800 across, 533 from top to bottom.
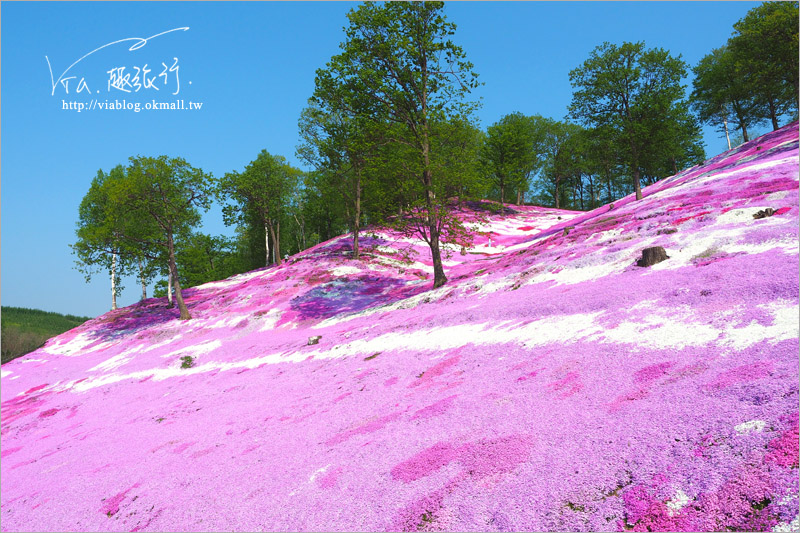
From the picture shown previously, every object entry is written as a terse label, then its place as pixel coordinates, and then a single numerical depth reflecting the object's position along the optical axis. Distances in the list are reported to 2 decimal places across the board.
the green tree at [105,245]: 33.78
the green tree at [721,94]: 53.66
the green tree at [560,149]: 79.69
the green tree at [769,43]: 32.28
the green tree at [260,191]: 49.56
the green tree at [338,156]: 38.97
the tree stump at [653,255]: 12.59
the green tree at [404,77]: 24.06
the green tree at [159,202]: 33.31
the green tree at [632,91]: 37.69
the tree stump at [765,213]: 13.30
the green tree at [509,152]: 68.06
